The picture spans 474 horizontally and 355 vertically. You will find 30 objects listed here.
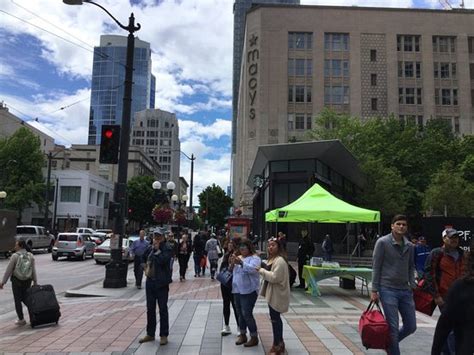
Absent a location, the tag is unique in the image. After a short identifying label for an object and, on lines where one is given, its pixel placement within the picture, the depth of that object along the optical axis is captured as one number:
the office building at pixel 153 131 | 125.56
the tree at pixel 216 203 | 81.75
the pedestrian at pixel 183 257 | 18.91
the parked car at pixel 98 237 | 39.05
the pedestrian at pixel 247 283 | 7.20
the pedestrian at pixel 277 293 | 6.59
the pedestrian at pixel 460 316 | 3.96
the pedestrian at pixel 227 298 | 8.18
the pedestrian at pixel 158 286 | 7.64
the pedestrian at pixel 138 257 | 15.88
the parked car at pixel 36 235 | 34.95
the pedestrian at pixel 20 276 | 9.59
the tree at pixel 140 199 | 78.31
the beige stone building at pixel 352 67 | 65.31
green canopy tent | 15.57
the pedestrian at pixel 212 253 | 19.22
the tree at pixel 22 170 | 47.77
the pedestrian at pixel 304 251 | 16.39
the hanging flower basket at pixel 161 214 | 33.34
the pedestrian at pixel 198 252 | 20.30
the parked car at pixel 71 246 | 30.25
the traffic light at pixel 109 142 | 14.67
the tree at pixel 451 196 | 35.00
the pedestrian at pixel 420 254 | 14.17
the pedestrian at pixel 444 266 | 5.99
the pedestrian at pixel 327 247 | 21.98
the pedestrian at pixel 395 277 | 5.69
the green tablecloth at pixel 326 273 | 13.81
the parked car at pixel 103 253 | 27.48
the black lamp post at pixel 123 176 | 15.61
